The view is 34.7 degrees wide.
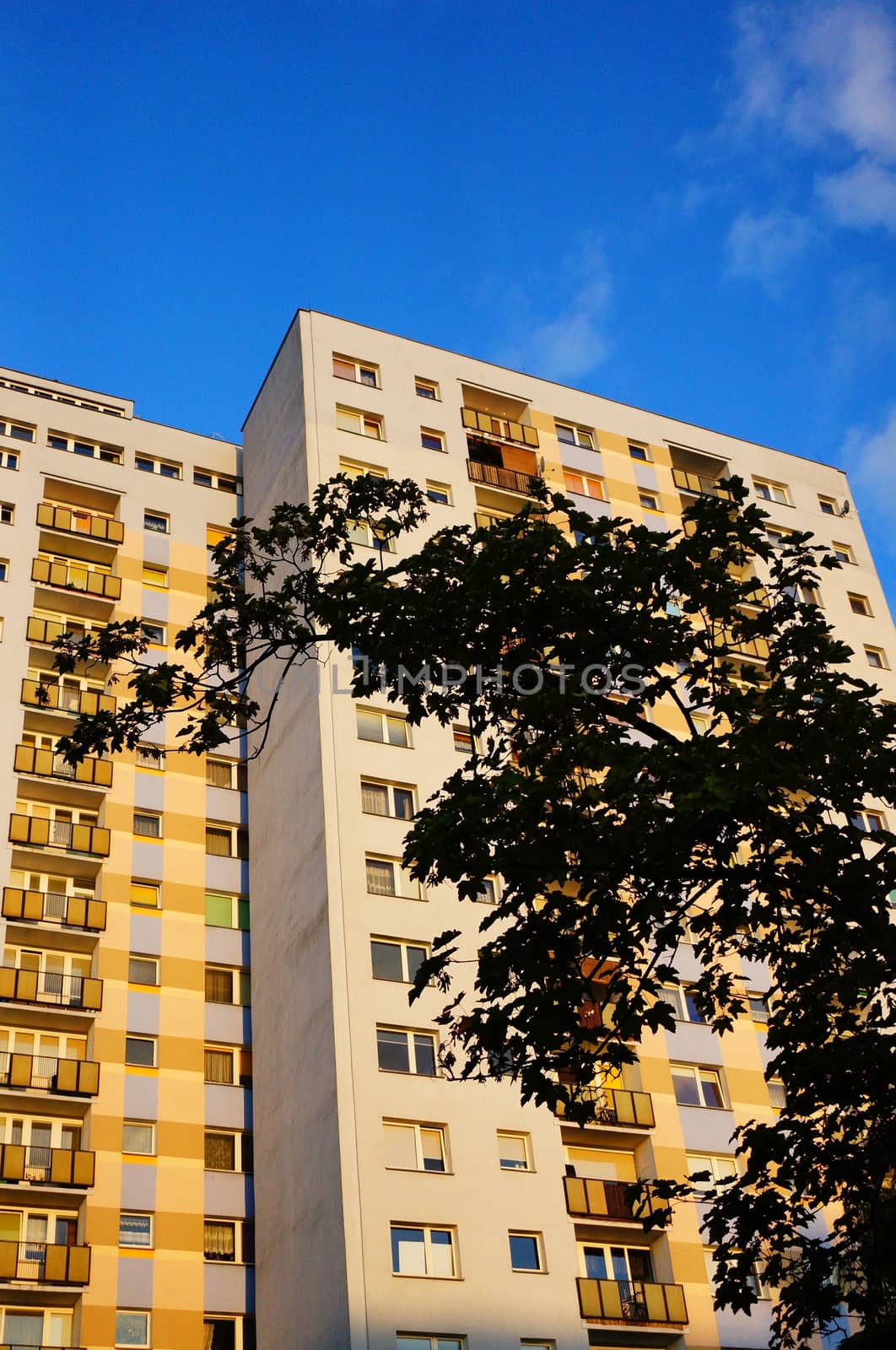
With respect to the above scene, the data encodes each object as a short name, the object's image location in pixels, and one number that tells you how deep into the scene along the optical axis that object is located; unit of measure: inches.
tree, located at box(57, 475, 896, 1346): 493.4
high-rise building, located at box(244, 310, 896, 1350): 1128.8
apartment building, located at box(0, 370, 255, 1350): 1208.2
